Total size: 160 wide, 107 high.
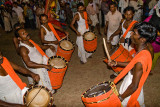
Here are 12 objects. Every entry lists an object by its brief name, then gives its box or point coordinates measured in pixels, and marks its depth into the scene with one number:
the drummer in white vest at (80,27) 4.36
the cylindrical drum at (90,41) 4.03
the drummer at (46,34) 3.71
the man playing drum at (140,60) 1.76
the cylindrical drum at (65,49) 3.47
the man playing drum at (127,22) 3.47
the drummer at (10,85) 2.13
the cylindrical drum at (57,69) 2.83
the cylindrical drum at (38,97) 2.07
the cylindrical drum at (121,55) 2.85
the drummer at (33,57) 2.70
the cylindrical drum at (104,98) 1.81
